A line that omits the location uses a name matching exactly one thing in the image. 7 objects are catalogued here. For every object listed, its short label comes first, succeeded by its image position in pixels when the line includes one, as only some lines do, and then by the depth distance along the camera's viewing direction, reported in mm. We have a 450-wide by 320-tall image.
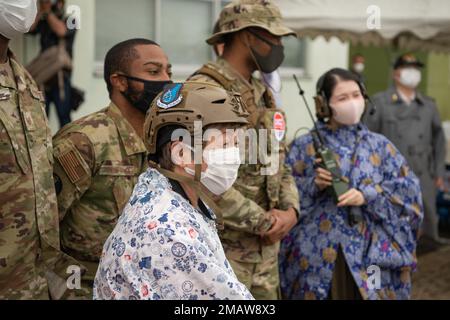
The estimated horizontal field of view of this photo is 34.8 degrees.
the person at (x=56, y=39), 6723
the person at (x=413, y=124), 7070
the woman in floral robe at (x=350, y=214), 4055
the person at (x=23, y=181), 2561
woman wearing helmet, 1899
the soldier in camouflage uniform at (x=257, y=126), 3547
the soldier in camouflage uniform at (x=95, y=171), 2848
